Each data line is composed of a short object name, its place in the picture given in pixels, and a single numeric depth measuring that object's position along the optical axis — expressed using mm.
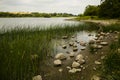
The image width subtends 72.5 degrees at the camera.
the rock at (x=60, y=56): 3114
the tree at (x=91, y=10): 24939
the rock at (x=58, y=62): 2806
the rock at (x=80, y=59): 2884
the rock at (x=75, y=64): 2675
